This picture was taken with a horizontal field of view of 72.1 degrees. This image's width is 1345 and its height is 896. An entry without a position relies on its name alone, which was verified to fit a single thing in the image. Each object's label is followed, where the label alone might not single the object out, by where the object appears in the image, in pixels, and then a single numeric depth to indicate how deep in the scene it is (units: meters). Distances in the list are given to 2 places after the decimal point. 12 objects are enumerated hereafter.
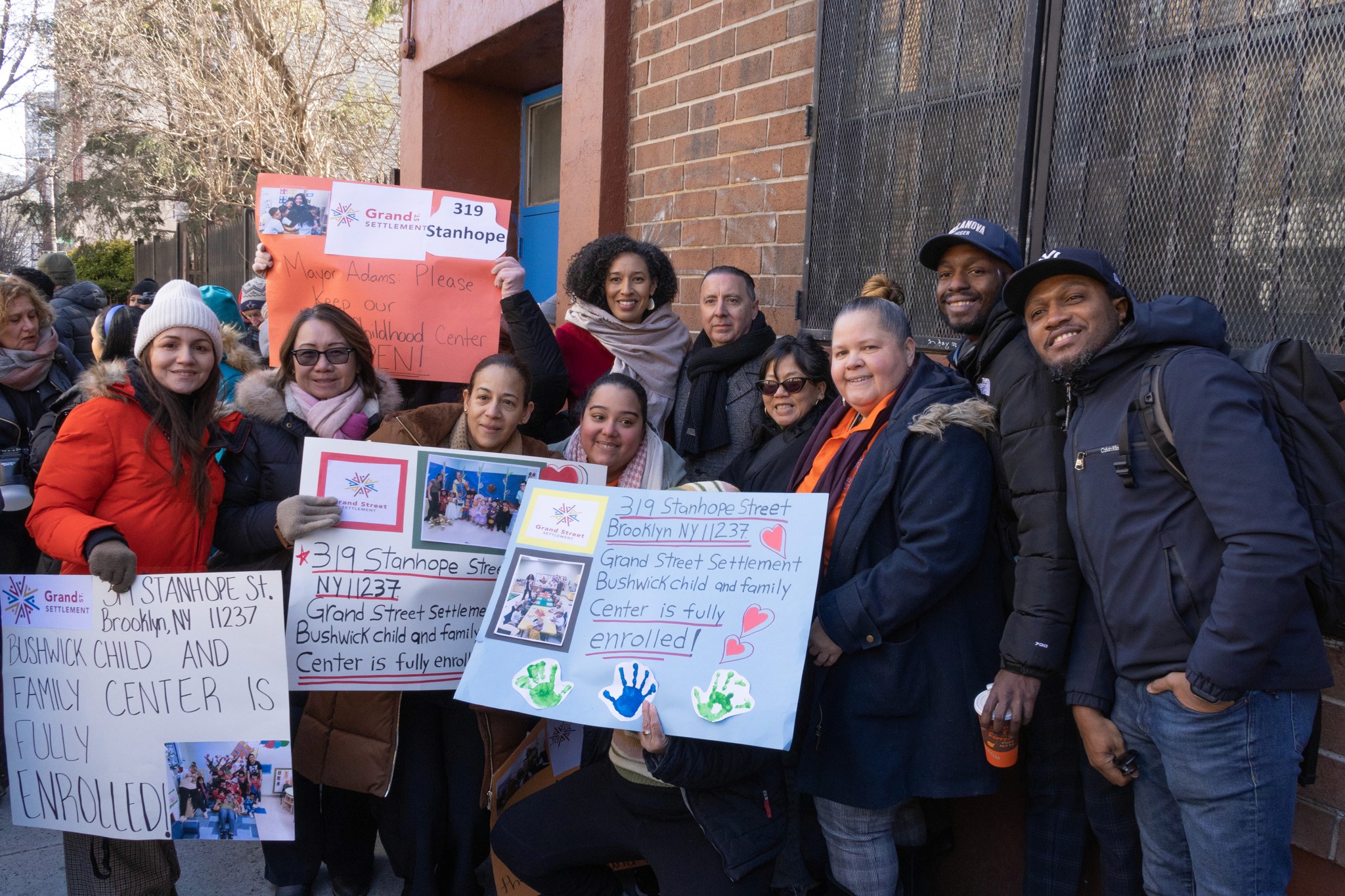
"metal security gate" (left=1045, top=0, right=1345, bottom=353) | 2.50
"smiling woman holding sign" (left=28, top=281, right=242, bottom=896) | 2.52
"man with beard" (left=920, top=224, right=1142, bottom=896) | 2.25
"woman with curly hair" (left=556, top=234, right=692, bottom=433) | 3.81
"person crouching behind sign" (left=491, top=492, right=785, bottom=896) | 2.36
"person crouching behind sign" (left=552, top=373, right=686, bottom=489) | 3.10
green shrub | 20.03
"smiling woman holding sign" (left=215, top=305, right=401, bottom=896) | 3.00
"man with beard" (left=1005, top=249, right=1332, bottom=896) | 1.83
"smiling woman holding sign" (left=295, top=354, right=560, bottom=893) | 2.96
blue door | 7.12
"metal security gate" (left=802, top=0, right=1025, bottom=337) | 3.41
